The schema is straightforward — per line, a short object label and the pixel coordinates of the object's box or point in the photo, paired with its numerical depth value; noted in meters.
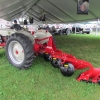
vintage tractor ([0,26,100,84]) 3.52
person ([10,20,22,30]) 4.89
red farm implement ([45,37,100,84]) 3.40
